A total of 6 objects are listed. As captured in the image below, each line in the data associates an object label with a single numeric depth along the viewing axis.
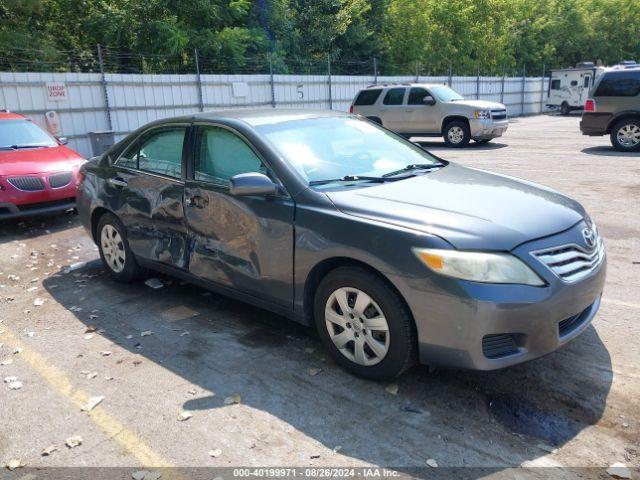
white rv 29.00
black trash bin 12.58
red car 7.52
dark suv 12.68
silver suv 15.63
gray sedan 3.02
